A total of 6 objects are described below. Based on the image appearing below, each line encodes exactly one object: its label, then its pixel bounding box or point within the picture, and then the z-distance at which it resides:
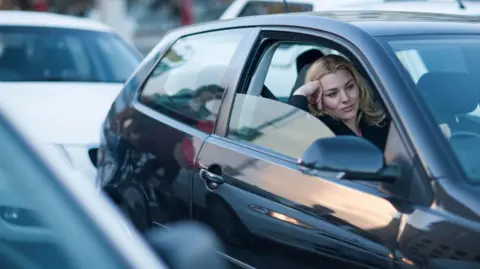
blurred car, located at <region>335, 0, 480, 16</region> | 7.08
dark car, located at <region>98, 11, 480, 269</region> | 3.84
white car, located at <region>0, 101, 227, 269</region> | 2.77
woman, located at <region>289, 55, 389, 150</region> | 5.31
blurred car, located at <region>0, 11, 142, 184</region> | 8.63
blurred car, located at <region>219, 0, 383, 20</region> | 9.38
